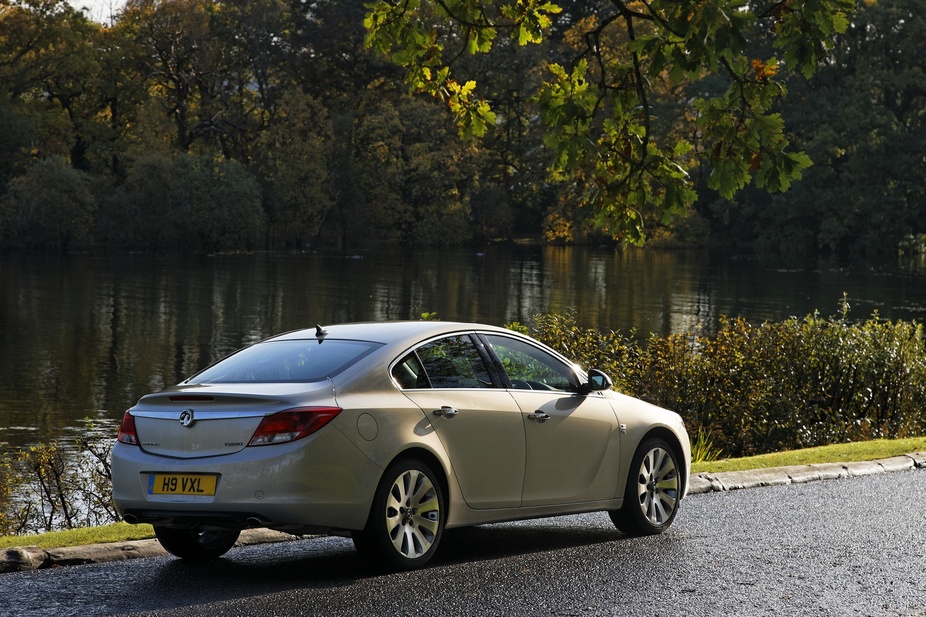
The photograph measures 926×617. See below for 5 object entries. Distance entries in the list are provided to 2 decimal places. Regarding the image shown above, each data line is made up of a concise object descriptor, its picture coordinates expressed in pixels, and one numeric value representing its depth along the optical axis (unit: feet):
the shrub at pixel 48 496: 44.70
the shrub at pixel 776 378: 60.95
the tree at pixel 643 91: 32.55
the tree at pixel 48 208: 254.68
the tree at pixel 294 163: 287.28
